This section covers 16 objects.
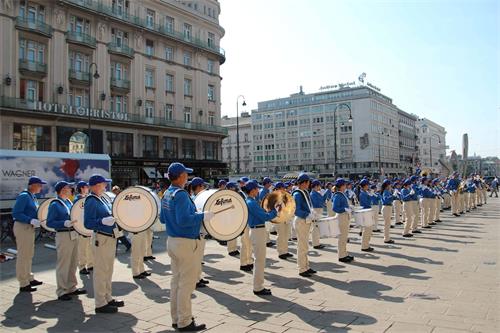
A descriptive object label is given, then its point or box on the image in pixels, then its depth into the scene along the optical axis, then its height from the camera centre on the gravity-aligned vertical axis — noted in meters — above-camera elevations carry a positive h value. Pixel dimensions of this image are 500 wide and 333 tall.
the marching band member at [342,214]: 10.91 -1.05
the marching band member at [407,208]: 15.27 -1.23
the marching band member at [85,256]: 10.24 -1.96
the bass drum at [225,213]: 6.59 -0.59
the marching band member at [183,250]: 5.91 -1.05
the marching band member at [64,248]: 7.85 -1.36
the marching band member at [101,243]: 6.94 -1.12
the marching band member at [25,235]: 8.53 -1.19
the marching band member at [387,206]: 13.76 -1.06
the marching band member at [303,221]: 9.37 -1.04
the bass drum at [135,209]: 7.33 -0.57
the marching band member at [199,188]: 8.36 -0.25
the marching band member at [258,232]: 7.84 -1.11
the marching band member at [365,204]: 12.32 -0.91
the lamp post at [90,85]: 36.56 +7.99
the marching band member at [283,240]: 11.81 -1.83
